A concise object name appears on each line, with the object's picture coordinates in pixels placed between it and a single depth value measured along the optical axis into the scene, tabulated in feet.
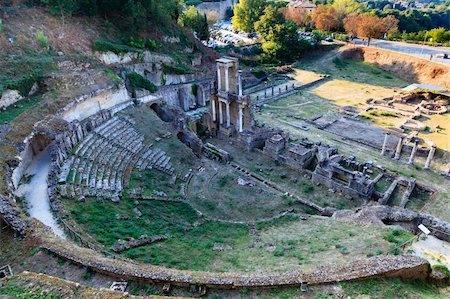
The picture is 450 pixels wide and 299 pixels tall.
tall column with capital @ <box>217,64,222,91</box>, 98.45
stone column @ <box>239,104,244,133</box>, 99.19
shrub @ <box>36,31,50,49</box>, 100.53
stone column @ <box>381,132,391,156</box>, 96.27
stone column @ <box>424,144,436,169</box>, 88.69
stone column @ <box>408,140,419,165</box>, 90.40
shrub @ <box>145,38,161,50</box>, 134.92
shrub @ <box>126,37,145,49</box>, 128.77
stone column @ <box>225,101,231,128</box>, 99.96
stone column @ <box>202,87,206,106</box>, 131.40
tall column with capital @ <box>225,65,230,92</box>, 96.97
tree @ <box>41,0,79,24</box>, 115.03
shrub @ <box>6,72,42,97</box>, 80.53
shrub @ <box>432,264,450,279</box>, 39.08
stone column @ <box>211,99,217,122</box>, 103.59
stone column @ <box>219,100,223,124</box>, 102.78
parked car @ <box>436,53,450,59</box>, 162.71
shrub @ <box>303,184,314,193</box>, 79.52
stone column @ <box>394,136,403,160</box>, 94.17
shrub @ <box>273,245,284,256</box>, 50.75
